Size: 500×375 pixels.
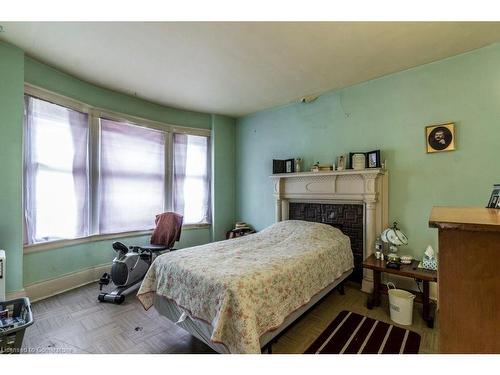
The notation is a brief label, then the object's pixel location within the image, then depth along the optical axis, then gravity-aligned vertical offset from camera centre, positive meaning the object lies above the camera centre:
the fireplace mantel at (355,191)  2.81 -0.06
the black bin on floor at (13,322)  1.52 -0.98
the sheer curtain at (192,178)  4.07 +0.17
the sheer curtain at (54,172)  2.60 +0.19
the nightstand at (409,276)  2.13 -0.86
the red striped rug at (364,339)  1.77 -1.25
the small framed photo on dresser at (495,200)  1.13 -0.07
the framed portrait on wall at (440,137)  2.43 +0.53
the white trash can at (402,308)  2.11 -1.12
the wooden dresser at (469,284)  0.62 -0.27
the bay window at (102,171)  2.67 +0.24
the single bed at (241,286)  1.44 -0.75
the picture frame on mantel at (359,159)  2.90 +0.35
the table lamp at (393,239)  2.50 -0.57
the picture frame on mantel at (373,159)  2.81 +0.34
